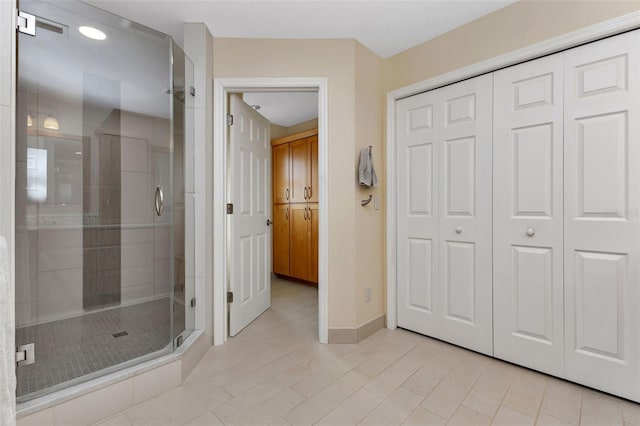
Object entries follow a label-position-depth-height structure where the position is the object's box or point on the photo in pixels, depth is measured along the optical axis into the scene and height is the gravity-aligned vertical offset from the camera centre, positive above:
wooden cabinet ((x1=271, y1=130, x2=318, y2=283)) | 3.77 +0.10
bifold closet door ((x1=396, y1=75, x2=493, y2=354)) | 2.02 +0.00
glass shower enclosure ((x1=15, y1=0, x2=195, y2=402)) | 1.59 +0.12
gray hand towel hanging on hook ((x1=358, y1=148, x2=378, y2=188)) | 2.22 +0.34
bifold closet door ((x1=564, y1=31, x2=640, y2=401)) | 1.51 -0.01
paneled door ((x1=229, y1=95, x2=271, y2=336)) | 2.38 -0.03
